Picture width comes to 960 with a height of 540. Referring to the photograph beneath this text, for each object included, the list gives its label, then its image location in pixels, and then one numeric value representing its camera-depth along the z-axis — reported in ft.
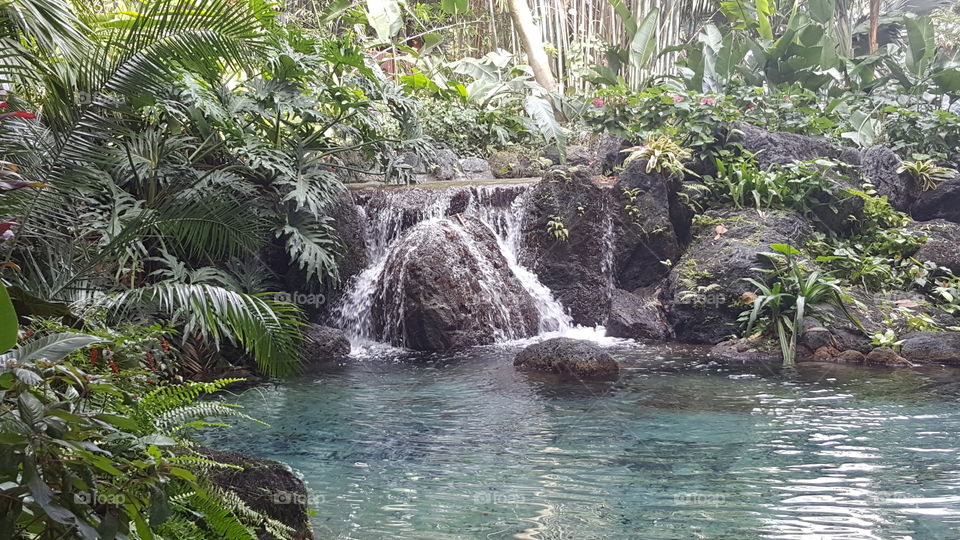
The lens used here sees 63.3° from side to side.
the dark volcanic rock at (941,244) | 32.04
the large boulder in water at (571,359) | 23.82
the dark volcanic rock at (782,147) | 36.14
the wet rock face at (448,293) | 29.50
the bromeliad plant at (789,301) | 27.35
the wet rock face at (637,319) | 31.22
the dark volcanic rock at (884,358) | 25.55
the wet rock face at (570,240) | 33.35
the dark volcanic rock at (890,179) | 36.96
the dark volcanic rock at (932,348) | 25.48
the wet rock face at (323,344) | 27.84
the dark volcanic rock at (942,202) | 36.40
